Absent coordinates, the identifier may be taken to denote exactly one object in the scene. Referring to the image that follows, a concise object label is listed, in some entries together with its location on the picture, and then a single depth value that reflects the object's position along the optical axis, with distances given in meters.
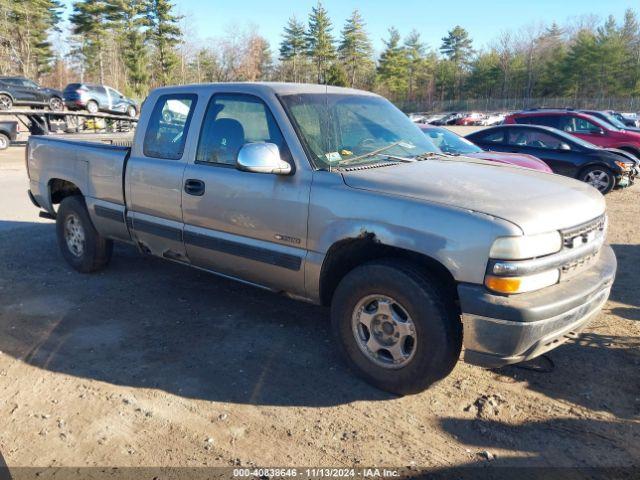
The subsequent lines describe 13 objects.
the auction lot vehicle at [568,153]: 11.41
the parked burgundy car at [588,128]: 14.34
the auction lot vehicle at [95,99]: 29.48
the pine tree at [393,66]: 85.44
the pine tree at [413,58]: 90.62
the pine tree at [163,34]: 54.72
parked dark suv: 27.23
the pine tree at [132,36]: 54.09
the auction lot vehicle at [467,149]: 8.85
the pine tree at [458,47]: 93.94
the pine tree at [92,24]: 52.66
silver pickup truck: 3.01
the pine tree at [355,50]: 60.44
